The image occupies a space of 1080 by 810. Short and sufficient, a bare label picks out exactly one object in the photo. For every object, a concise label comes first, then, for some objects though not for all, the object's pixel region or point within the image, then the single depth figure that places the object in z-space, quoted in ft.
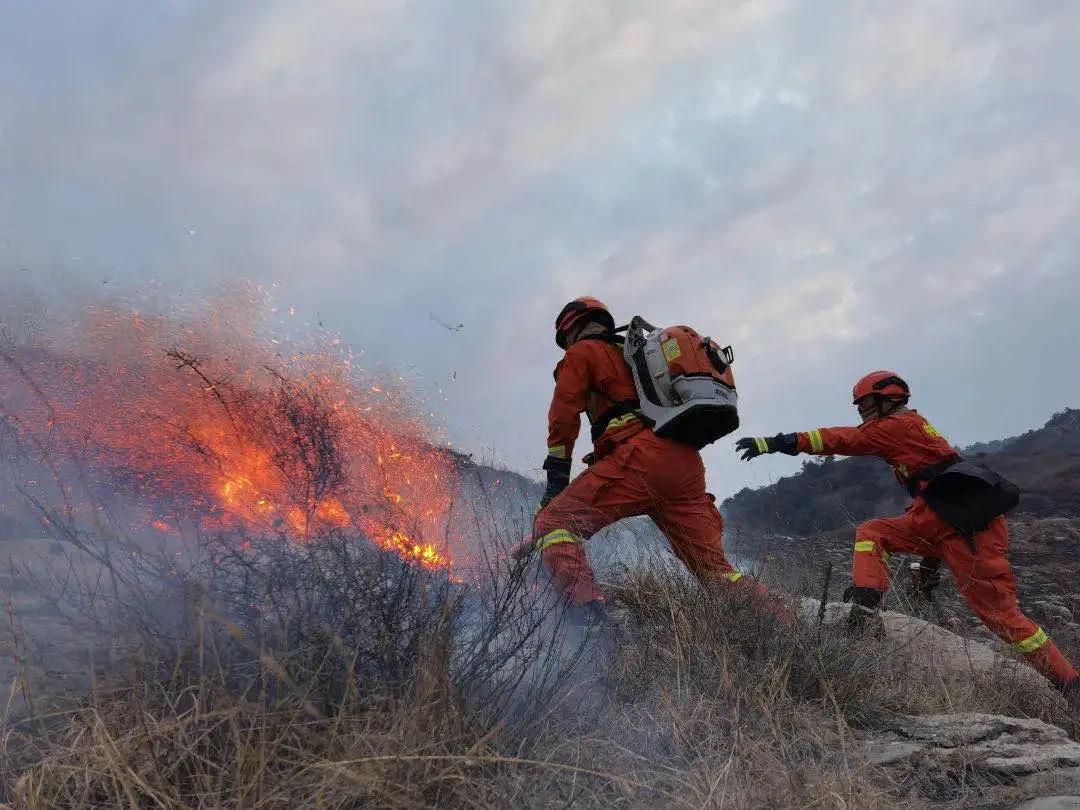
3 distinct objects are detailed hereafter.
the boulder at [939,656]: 12.00
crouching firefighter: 14.69
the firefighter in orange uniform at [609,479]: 12.64
